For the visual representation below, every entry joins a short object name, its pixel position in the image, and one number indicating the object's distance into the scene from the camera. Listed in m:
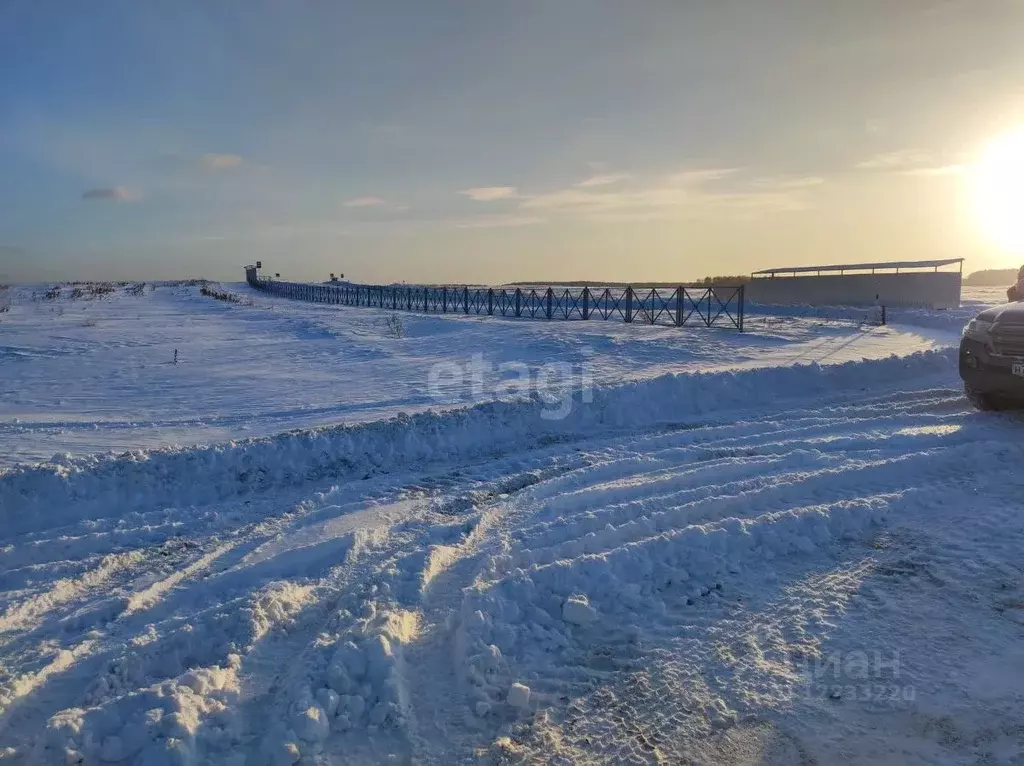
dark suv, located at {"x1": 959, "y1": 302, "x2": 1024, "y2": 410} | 8.39
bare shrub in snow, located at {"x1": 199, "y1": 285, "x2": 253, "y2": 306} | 43.91
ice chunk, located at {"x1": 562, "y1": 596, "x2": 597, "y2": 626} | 3.82
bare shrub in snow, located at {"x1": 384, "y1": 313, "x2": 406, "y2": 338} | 21.53
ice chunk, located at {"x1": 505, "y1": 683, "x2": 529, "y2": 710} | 3.12
